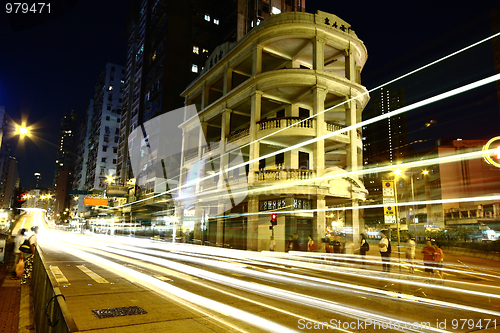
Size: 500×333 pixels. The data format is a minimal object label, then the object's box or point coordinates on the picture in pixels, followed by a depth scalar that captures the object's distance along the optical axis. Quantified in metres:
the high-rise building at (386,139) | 158.88
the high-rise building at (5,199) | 162.02
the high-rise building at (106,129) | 95.25
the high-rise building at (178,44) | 56.31
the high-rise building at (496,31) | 64.94
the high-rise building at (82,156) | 109.78
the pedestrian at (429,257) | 12.67
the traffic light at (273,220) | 22.70
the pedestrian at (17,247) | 12.31
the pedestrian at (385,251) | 14.85
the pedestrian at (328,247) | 21.16
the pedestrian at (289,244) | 25.36
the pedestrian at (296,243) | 25.62
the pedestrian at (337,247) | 21.99
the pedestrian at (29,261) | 12.29
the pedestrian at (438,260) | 12.50
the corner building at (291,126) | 24.86
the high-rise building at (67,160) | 185.62
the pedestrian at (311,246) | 21.45
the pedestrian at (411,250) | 16.23
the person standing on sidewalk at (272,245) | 23.12
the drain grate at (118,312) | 6.60
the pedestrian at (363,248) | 17.12
